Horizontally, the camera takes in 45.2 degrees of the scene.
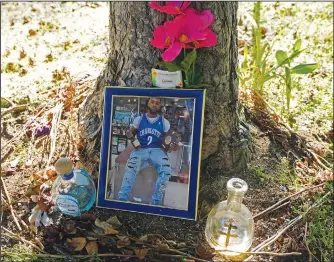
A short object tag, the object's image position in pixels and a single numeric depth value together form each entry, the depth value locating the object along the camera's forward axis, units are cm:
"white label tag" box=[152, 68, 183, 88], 148
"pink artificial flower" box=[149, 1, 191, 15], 132
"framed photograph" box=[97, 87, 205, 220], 148
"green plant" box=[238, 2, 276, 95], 204
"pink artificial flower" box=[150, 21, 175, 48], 138
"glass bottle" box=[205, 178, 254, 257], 140
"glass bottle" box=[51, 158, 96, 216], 151
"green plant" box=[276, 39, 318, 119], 193
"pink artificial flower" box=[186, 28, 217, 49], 138
